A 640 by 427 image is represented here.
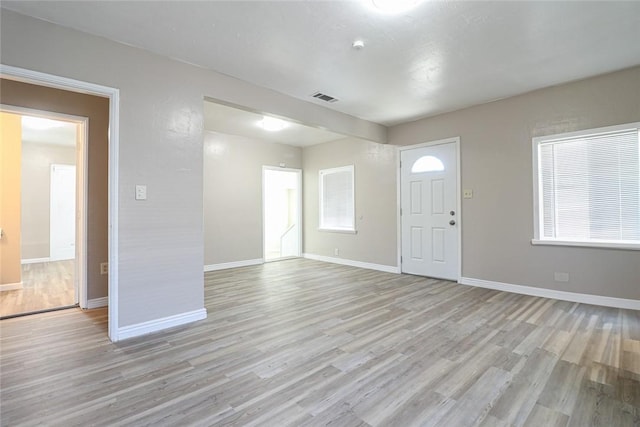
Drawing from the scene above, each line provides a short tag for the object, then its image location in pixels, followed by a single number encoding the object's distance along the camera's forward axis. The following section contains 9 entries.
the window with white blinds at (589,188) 3.31
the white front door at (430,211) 4.67
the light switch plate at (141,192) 2.71
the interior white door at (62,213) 6.71
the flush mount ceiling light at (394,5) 2.09
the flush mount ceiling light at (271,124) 4.94
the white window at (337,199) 6.29
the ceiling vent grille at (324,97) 3.85
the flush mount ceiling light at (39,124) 4.99
